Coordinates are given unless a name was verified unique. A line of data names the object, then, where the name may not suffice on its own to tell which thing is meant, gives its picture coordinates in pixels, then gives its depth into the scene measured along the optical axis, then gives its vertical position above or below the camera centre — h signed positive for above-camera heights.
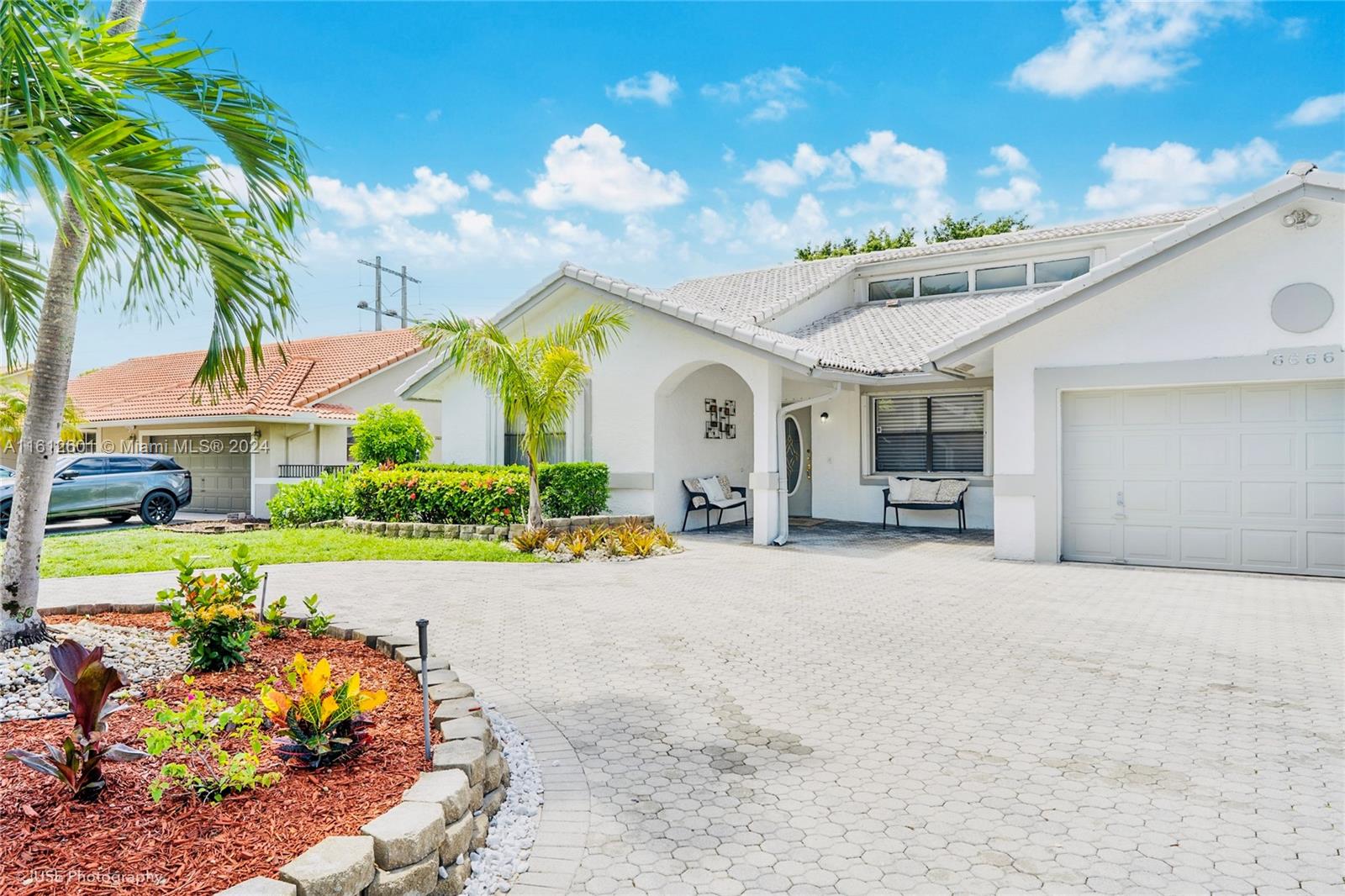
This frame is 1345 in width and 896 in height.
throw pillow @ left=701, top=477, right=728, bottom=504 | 15.62 -0.56
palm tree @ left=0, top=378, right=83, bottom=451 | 18.62 +1.15
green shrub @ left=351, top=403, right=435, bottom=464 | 16.91 +0.51
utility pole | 39.34 +8.61
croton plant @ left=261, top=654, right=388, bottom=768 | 3.50 -1.15
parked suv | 17.08 -0.63
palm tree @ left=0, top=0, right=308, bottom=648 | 3.38 +1.36
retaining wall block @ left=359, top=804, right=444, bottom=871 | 2.77 -1.32
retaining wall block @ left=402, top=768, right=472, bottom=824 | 3.11 -1.31
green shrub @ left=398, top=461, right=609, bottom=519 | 13.84 -0.48
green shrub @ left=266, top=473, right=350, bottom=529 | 16.19 -0.86
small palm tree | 12.79 +1.57
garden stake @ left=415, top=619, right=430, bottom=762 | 3.59 -0.92
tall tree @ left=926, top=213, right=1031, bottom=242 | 32.88 +9.82
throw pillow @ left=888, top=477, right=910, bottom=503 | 15.34 -0.59
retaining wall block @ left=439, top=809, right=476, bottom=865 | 3.01 -1.47
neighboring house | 20.89 +1.10
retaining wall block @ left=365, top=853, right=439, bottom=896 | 2.71 -1.45
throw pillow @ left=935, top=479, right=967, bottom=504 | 14.80 -0.57
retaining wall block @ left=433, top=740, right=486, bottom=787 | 3.44 -1.30
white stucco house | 9.45 +0.93
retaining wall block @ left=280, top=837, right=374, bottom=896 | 2.50 -1.31
